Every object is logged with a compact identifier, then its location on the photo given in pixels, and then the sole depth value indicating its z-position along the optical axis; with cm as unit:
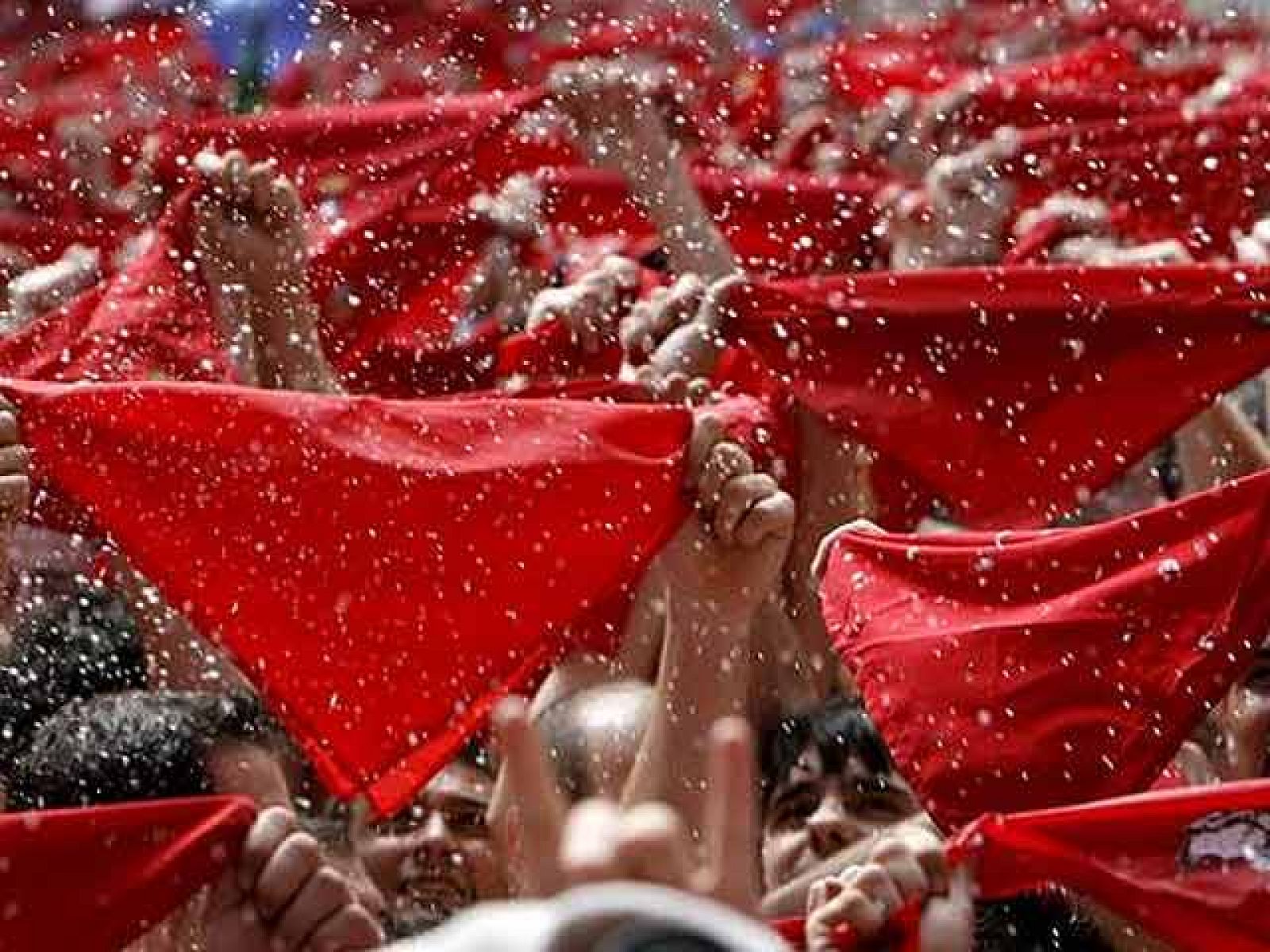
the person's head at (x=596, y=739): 731
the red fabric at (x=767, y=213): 1065
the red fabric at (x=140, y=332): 859
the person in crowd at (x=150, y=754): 689
